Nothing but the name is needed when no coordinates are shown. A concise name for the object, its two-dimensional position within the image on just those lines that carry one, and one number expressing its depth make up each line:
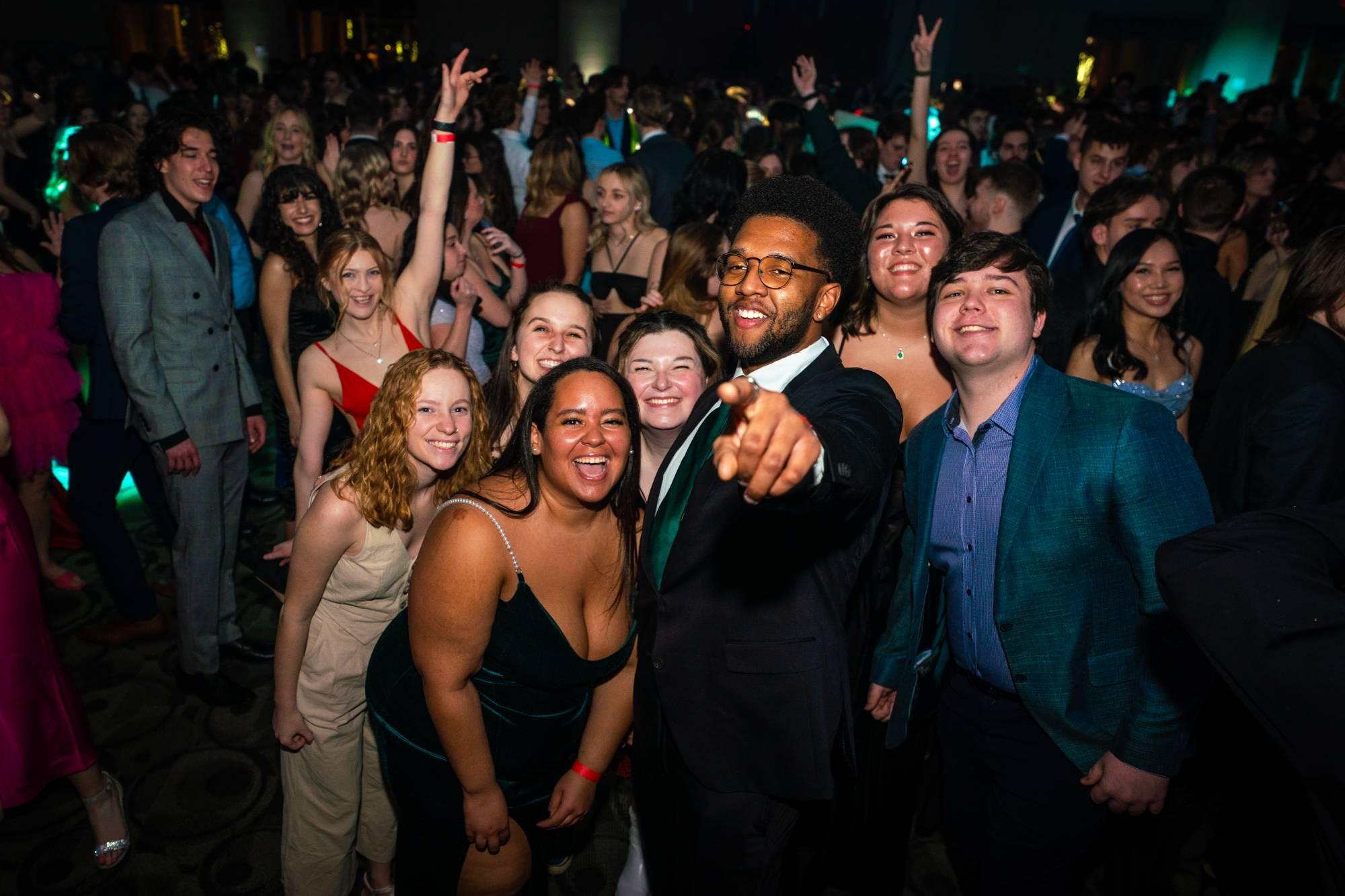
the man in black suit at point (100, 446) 3.06
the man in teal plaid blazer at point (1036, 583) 1.67
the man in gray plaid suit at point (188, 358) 2.71
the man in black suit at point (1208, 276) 3.34
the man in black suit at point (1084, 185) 4.39
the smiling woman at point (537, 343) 2.56
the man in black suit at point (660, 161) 5.86
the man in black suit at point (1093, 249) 2.97
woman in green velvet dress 1.71
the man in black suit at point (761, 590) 1.59
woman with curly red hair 1.99
